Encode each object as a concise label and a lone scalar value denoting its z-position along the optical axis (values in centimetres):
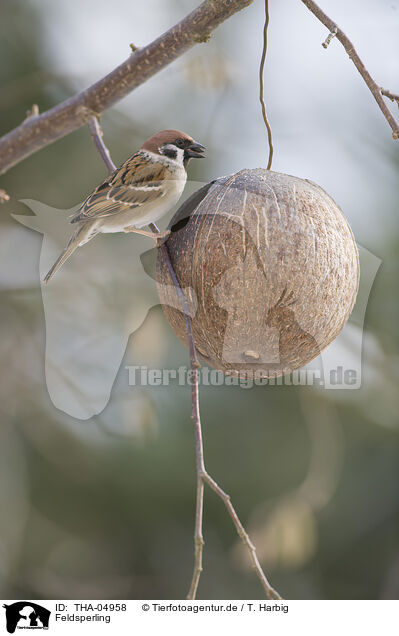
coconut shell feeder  502
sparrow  507
